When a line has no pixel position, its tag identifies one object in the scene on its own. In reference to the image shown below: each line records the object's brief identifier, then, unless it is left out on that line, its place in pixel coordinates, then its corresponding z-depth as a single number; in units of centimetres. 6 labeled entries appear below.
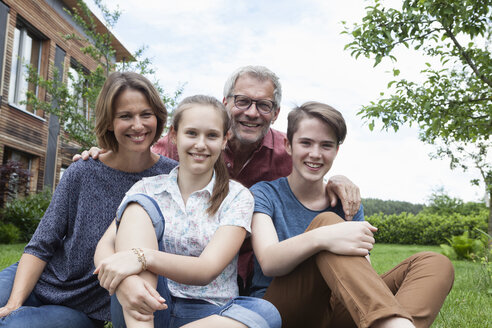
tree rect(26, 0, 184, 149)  1154
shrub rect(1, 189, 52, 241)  1050
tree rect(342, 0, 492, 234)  599
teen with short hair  169
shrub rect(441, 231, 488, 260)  1037
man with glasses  296
